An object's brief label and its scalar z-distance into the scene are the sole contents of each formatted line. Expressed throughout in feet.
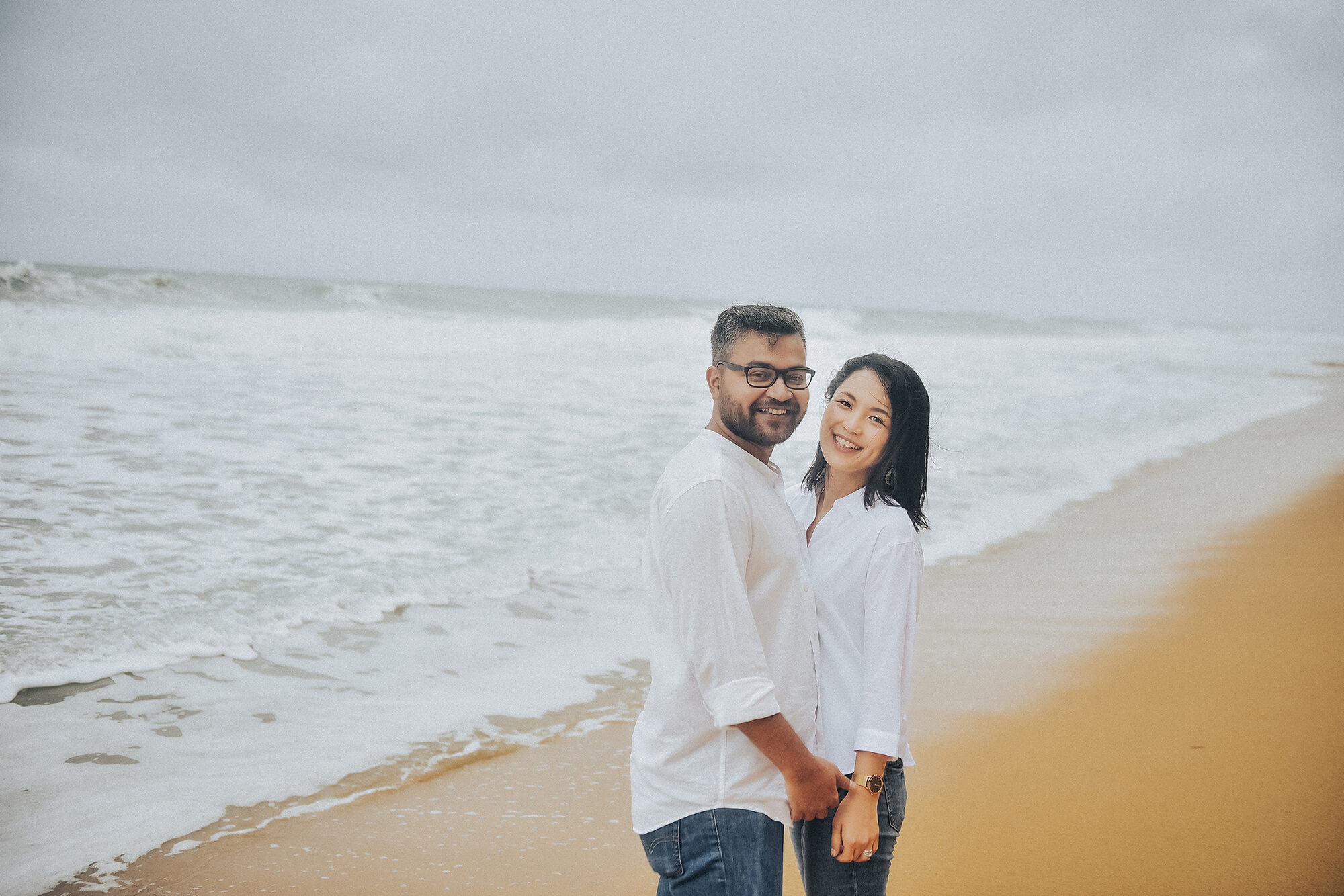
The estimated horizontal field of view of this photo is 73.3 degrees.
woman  6.12
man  5.46
